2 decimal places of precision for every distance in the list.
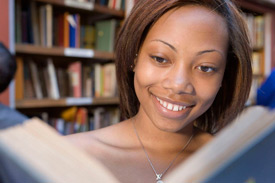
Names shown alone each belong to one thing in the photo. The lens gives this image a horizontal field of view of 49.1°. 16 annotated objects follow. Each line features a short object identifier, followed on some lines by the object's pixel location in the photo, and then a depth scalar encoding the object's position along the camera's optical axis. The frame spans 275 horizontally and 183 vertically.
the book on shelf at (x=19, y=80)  2.10
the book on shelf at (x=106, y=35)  2.64
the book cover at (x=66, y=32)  2.38
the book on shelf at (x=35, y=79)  2.24
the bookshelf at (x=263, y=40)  3.90
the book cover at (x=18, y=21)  2.10
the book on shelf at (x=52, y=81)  2.33
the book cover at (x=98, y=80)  2.65
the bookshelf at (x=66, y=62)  2.17
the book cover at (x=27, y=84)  2.20
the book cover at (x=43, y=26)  2.22
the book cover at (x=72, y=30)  2.42
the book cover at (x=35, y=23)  2.17
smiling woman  0.76
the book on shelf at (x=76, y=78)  2.50
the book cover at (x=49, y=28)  2.24
